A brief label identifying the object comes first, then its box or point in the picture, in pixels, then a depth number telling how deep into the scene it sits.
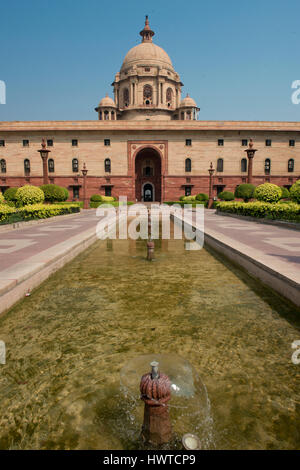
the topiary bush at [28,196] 16.45
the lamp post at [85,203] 29.44
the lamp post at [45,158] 21.17
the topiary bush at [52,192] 20.23
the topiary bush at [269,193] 17.64
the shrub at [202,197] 32.06
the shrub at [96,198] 30.45
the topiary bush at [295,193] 12.79
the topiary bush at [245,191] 23.61
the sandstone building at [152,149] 36.94
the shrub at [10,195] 23.77
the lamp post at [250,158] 23.44
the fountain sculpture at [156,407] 1.63
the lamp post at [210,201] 29.91
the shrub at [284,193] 27.61
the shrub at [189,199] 32.64
